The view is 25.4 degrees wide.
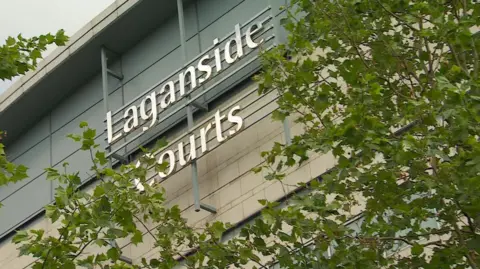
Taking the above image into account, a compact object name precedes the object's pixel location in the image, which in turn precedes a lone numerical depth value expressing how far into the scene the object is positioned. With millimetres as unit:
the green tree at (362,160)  11016
